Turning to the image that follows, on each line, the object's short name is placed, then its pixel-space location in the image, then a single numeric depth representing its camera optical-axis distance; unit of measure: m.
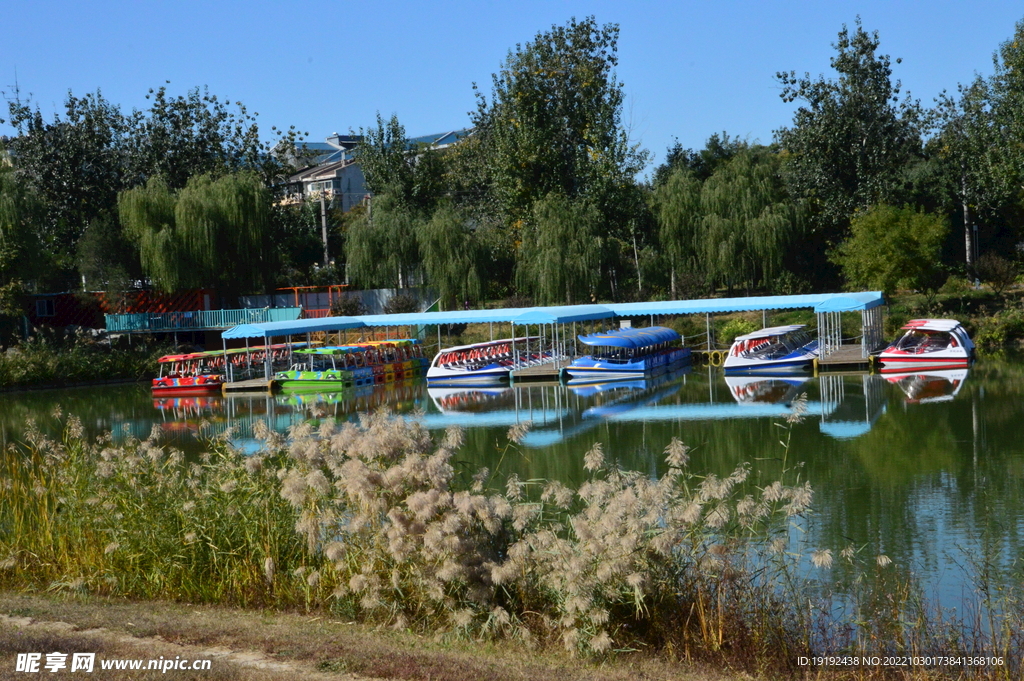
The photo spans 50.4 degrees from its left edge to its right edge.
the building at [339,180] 79.50
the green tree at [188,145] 49.50
